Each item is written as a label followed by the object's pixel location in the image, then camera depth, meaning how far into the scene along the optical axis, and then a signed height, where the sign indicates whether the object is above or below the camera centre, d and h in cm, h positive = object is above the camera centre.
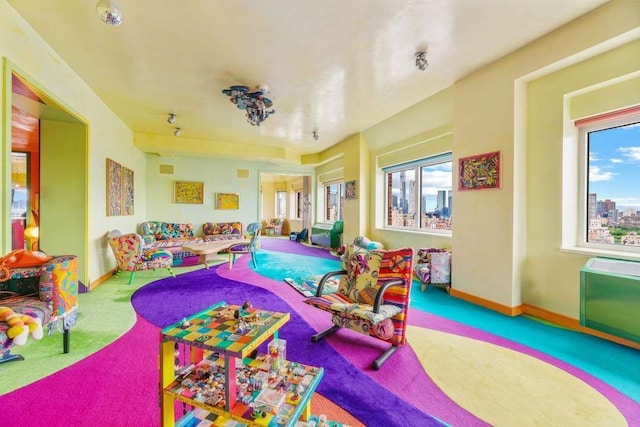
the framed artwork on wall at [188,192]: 700 +50
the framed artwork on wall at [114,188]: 431 +39
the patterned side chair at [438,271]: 375 -80
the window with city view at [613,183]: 255 +29
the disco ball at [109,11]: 194 +143
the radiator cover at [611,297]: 221 -70
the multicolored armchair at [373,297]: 214 -75
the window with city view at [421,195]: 470 +33
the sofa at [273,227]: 1173 -64
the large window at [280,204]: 1263 +36
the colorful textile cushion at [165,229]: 620 -43
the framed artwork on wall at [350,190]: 609 +50
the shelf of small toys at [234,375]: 121 -85
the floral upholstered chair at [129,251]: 406 -59
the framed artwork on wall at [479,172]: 310 +49
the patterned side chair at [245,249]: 534 -72
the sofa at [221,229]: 713 -46
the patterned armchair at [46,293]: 200 -62
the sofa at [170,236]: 568 -59
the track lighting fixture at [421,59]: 280 +156
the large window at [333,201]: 814 +35
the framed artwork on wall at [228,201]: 743 +30
